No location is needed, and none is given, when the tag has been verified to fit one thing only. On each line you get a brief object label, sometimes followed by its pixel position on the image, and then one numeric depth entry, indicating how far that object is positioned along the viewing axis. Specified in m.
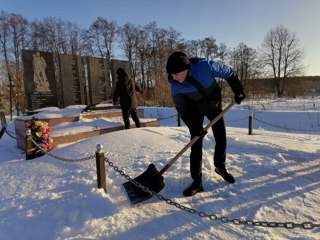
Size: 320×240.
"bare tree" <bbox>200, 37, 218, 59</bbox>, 43.22
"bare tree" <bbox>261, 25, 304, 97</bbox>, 43.47
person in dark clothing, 7.94
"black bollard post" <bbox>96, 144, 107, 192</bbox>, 3.52
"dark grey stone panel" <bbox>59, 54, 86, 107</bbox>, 11.89
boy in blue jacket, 3.44
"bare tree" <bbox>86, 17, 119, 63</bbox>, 36.28
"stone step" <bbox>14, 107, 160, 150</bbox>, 7.77
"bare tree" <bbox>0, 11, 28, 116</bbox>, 32.65
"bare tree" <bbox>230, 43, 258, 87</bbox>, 45.24
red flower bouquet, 6.81
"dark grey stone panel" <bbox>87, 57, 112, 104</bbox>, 12.91
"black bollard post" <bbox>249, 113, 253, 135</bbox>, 8.66
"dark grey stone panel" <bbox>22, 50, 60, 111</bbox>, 10.57
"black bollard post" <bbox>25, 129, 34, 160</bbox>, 6.44
